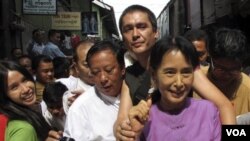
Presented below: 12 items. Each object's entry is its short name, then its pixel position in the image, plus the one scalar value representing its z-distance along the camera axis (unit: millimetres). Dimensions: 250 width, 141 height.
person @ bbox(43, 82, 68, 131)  2171
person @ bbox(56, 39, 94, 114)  2077
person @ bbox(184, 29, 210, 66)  2408
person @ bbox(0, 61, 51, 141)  1545
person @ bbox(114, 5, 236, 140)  1452
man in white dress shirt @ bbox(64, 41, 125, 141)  1601
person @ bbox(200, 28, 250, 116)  1668
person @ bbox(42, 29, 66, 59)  6190
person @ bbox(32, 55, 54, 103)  3362
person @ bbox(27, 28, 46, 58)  6150
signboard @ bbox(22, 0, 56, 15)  6548
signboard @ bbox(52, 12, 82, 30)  9258
